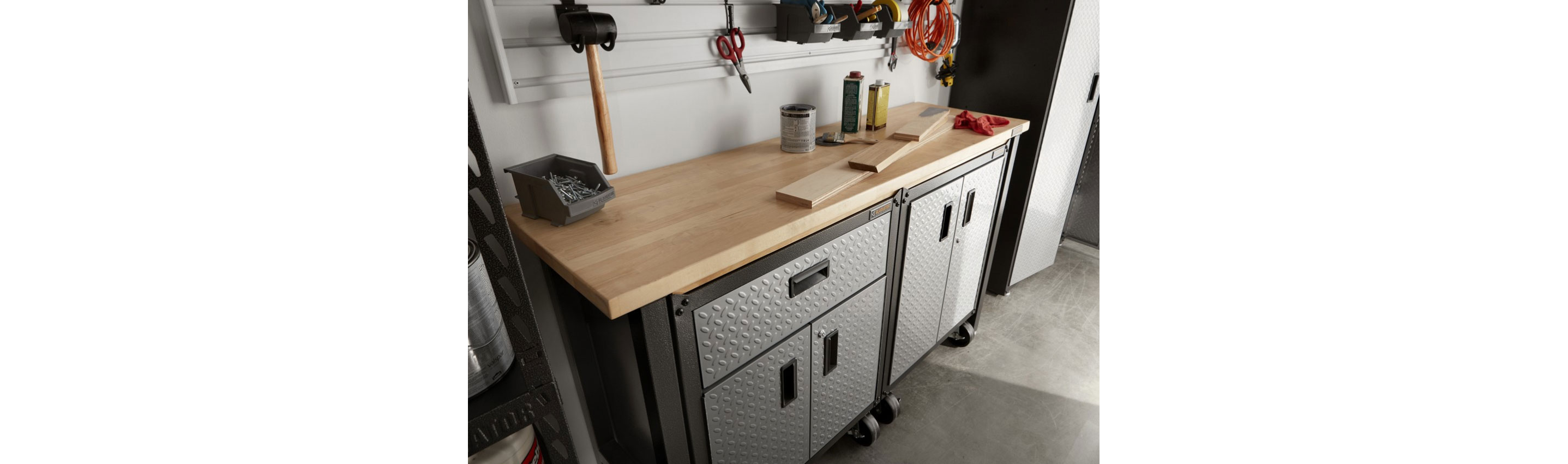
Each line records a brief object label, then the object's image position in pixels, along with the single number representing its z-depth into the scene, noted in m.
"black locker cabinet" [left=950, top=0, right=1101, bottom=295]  2.17
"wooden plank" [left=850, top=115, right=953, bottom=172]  1.45
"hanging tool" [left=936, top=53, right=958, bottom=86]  2.41
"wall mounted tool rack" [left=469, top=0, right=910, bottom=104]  1.20
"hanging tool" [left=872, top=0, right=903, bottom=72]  1.79
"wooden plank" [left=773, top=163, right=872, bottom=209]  1.26
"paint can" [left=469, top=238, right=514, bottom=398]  0.96
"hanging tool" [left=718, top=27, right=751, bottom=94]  1.55
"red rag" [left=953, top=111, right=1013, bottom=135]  1.80
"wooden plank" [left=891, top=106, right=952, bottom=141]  1.69
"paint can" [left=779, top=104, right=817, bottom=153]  1.61
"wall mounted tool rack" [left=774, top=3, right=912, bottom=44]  1.62
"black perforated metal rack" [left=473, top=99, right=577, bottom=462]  0.83
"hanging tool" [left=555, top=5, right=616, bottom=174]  1.22
